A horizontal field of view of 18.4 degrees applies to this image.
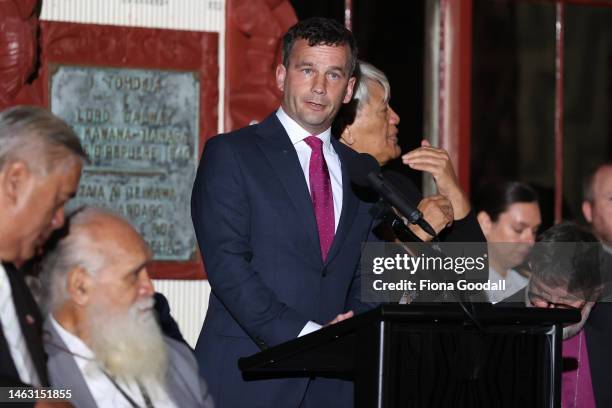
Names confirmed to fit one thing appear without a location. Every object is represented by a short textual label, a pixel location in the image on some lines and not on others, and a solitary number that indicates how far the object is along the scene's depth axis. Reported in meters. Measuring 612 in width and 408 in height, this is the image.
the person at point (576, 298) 6.62
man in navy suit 5.80
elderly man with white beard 4.91
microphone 5.21
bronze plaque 8.87
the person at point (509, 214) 9.38
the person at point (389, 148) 6.75
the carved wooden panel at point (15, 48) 8.43
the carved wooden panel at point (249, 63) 9.16
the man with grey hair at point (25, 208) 4.58
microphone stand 5.23
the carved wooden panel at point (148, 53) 8.81
